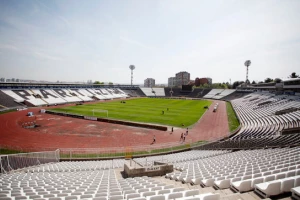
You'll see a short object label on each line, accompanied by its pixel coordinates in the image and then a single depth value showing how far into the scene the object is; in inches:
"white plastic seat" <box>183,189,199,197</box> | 199.6
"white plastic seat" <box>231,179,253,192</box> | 217.0
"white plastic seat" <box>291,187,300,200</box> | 173.2
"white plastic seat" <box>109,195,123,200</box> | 217.8
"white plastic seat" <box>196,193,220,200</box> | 166.8
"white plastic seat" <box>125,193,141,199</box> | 215.5
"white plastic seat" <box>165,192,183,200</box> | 194.4
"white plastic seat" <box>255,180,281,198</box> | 189.2
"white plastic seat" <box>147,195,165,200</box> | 187.8
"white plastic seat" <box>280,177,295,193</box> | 191.9
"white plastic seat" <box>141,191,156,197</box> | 222.7
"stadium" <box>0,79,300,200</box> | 259.8
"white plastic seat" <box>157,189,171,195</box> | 223.1
